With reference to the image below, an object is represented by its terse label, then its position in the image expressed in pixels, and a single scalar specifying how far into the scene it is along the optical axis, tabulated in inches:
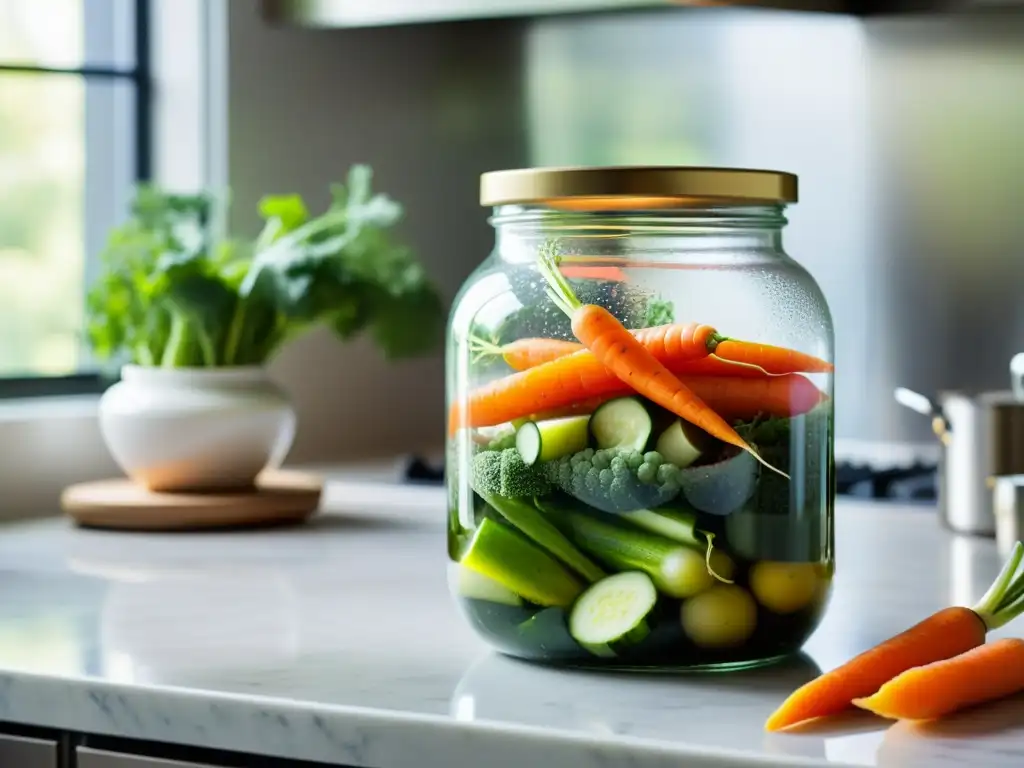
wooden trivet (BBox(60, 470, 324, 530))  49.9
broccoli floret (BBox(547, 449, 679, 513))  33.9
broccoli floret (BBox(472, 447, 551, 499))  34.6
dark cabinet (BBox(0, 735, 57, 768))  36.1
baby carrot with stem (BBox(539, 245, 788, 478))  33.8
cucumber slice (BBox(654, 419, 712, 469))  34.0
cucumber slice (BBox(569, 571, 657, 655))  34.2
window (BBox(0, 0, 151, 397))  58.7
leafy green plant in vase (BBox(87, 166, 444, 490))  50.7
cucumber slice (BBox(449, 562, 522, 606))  35.4
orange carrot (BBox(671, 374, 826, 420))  34.1
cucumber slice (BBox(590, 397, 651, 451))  34.0
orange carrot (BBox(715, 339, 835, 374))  34.4
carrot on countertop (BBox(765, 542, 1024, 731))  32.9
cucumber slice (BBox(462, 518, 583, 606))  34.7
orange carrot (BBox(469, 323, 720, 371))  34.1
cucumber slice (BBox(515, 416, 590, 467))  34.3
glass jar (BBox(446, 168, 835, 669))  34.1
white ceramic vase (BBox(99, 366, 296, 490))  50.7
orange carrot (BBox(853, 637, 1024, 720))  32.8
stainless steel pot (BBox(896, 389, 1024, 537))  48.7
